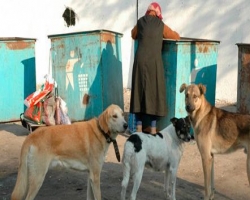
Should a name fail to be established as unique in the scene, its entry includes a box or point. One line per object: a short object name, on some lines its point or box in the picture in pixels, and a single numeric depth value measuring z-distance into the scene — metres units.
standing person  7.47
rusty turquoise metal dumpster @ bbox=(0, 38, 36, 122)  9.48
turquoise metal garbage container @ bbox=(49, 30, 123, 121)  8.77
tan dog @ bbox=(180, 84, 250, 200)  5.33
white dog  5.02
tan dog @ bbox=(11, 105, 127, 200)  4.76
